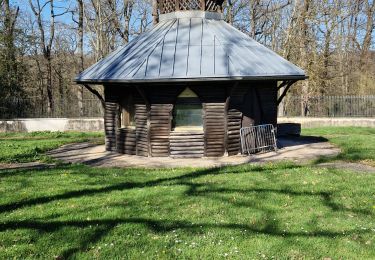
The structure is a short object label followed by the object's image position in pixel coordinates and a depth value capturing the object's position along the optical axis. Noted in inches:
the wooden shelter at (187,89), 499.2
